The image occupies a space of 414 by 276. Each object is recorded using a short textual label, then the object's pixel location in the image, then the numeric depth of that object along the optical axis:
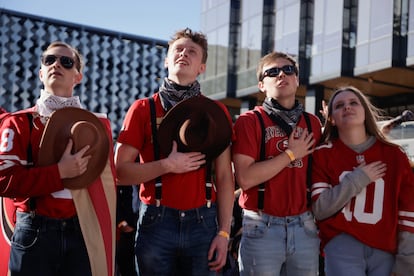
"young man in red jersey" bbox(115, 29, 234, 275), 2.99
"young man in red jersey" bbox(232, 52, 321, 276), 3.28
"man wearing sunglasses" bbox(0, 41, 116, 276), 2.76
